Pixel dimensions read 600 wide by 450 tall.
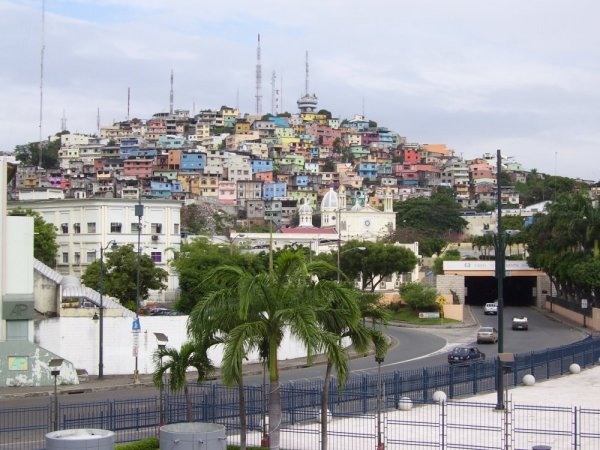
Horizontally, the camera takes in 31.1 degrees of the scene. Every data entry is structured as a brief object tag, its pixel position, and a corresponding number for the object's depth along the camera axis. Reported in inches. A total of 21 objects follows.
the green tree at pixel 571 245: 2628.0
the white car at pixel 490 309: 3011.3
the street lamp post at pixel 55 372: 1020.5
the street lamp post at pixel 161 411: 1082.3
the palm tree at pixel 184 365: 983.6
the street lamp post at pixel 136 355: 1571.1
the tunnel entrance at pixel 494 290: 3567.9
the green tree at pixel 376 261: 3277.6
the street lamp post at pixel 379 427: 986.5
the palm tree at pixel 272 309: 850.1
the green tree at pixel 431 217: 6732.3
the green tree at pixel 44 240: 2677.2
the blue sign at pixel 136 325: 1637.3
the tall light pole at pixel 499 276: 1224.8
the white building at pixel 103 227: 2800.2
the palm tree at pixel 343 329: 862.5
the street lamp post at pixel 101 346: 1614.2
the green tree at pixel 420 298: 2886.3
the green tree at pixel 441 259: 3778.1
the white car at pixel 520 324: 2554.1
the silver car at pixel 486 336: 2215.8
